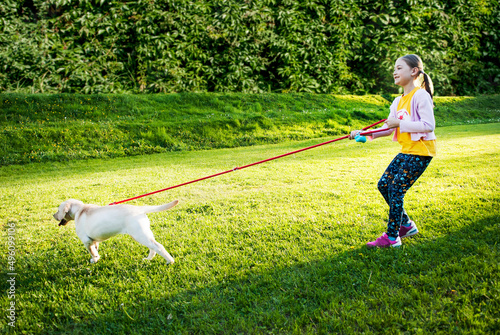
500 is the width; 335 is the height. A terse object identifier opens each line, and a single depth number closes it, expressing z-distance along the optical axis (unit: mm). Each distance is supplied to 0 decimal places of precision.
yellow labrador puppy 2525
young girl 2555
